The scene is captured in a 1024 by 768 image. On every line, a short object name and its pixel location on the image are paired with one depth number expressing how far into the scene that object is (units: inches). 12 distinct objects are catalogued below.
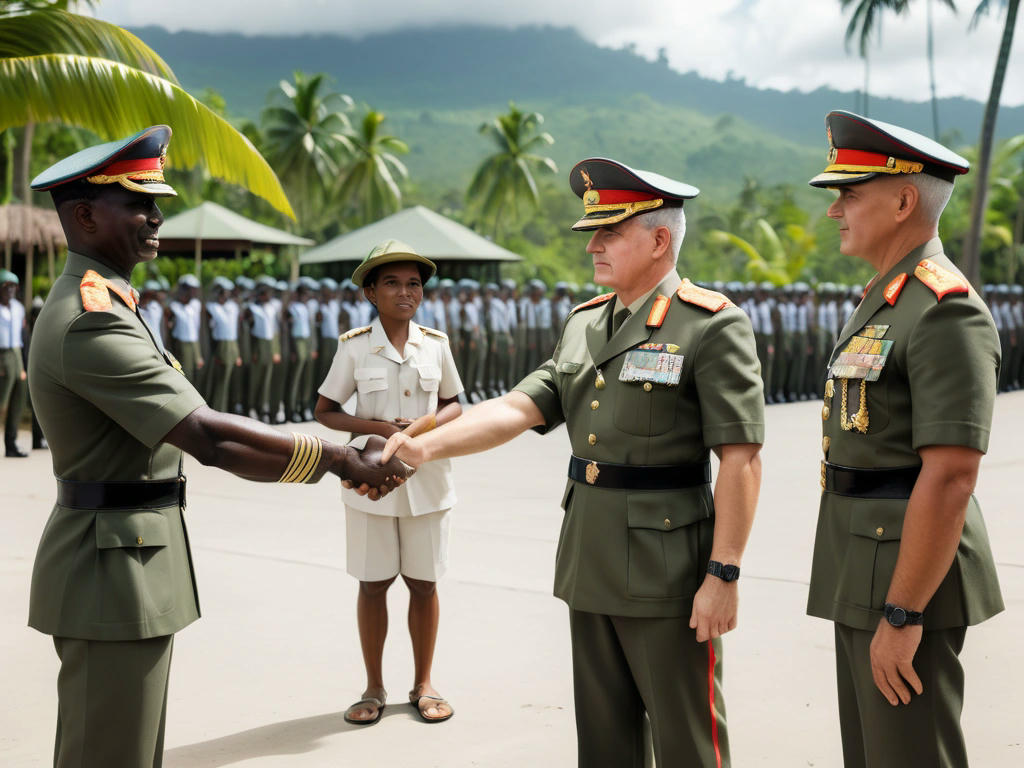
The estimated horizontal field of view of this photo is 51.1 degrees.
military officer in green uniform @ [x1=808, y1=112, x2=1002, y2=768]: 91.5
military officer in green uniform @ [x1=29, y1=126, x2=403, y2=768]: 101.4
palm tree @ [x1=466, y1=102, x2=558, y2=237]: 2137.1
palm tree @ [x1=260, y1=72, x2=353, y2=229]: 1996.8
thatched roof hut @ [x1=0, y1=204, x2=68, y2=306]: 627.2
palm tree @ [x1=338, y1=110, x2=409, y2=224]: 1940.2
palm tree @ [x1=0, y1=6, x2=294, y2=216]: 309.3
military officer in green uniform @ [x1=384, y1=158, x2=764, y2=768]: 105.7
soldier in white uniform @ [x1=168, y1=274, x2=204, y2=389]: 527.5
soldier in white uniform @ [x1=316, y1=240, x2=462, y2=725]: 166.2
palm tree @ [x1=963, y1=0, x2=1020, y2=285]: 992.2
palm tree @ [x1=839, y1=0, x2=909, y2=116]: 1087.0
